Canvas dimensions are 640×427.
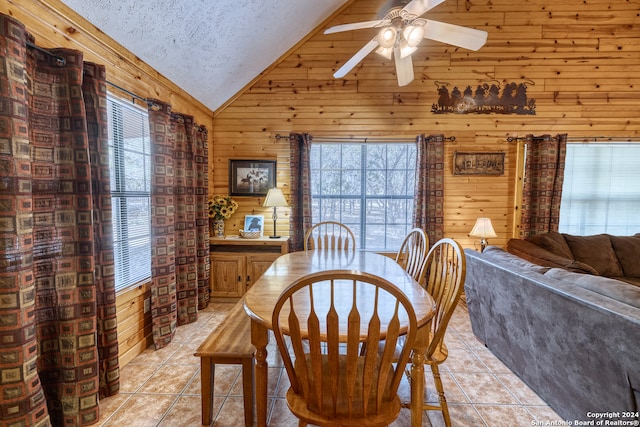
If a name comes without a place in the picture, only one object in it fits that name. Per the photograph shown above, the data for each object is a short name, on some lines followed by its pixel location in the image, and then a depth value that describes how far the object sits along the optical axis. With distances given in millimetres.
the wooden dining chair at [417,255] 2051
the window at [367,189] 3809
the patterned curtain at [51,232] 1276
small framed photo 3691
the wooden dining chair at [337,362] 977
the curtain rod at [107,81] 1437
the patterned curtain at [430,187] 3527
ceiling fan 1694
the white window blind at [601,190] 3627
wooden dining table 1258
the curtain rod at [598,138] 3555
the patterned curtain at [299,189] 3547
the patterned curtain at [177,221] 2432
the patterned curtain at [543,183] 3463
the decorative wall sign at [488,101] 3643
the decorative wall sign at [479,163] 3643
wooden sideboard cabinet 3352
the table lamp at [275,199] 3254
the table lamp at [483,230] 3238
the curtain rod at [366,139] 3645
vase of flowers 3525
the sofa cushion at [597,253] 2947
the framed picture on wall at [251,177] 3729
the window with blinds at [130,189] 2158
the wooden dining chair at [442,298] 1405
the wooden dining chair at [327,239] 2787
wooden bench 1525
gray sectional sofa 1229
